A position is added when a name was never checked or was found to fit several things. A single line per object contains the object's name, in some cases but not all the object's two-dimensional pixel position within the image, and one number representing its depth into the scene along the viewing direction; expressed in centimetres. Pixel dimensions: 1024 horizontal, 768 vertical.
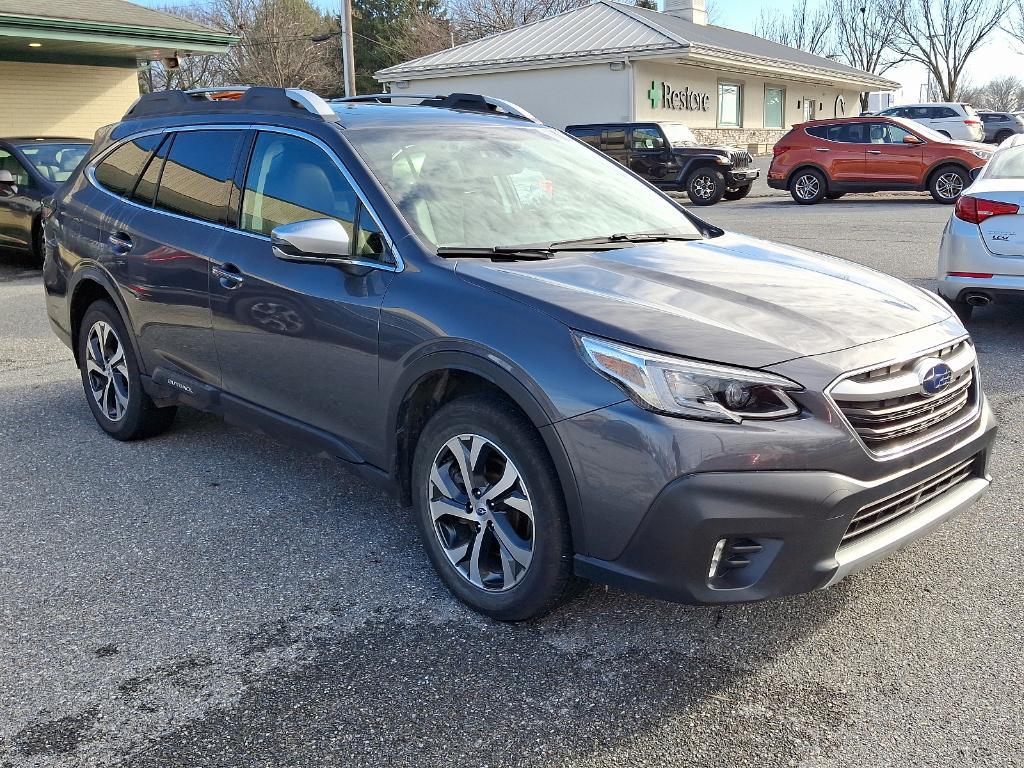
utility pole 2650
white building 2967
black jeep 2058
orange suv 1888
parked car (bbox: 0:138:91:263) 1193
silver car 693
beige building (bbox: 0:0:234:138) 1702
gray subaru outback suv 279
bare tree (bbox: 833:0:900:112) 7525
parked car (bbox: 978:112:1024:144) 4200
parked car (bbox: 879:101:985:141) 3350
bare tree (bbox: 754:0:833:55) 8038
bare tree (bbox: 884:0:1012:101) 6944
